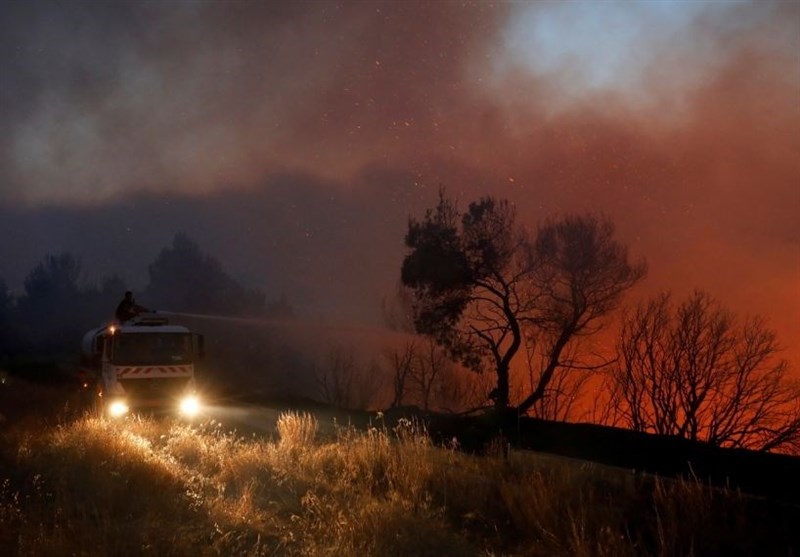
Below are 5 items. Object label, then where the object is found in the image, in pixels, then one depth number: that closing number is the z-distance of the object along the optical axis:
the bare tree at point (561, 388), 31.38
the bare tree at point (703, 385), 21.70
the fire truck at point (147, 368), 19.94
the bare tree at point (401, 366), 44.72
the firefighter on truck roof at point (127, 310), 22.03
